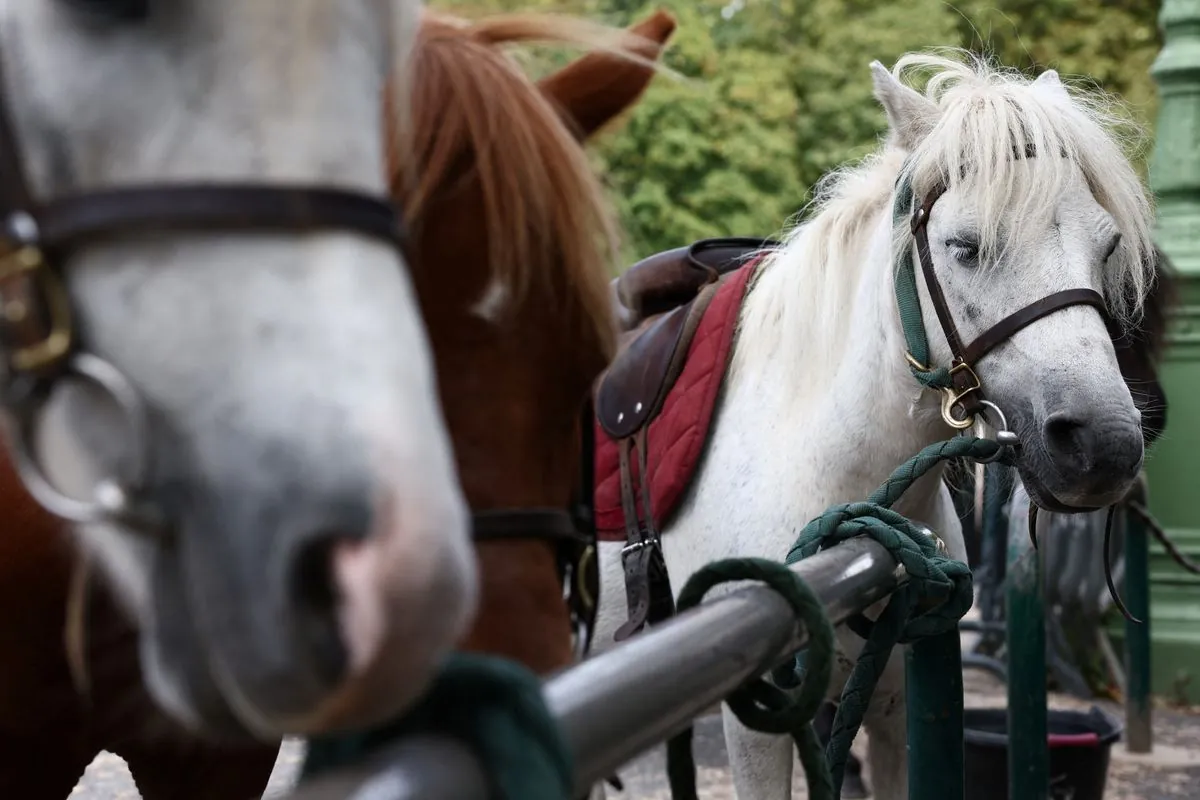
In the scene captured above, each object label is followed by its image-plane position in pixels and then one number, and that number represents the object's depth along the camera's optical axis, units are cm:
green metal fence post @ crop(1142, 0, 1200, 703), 656
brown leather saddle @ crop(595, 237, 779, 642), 335
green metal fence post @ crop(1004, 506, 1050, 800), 336
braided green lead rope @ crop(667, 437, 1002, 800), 123
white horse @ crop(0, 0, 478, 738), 83
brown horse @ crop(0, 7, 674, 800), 150
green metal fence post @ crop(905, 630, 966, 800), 191
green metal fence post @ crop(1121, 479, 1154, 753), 555
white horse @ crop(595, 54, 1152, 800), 266
